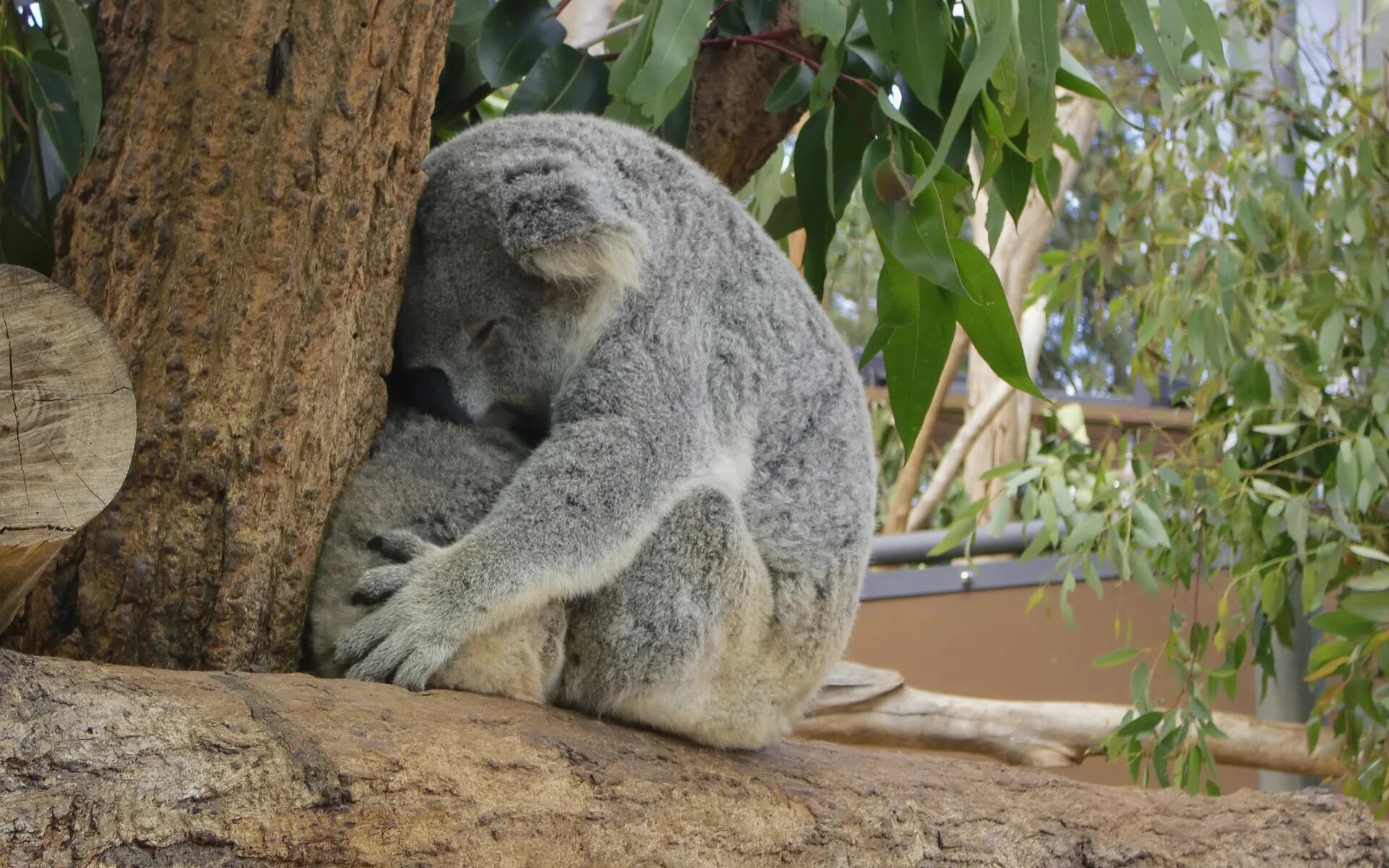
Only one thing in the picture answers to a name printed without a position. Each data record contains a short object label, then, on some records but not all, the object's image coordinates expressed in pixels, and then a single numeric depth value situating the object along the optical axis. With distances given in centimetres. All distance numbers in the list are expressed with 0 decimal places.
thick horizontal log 139
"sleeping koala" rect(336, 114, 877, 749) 207
